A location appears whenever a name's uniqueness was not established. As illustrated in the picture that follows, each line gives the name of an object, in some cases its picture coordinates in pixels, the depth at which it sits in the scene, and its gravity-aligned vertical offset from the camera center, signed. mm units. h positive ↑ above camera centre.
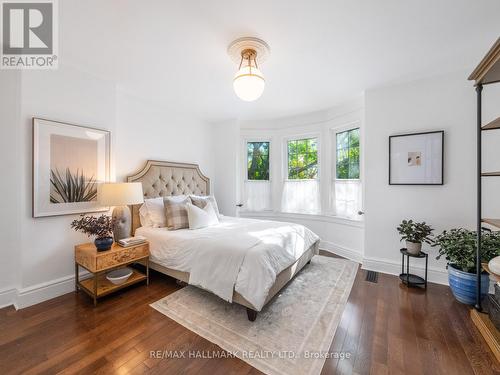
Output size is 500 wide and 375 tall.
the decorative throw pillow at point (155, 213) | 2910 -385
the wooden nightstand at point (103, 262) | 2105 -828
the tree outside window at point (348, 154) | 3469 +543
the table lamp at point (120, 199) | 2346 -158
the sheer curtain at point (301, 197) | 4016 -217
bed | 1845 -691
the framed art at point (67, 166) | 2158 +216
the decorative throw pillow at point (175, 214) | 2779 -386
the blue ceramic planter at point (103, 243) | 2189 -608
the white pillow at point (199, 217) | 2791 -432
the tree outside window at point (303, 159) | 4074 +543
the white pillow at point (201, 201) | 3176 -240
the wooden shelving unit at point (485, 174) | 1480 +78
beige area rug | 1507 -1221
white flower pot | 2462 -728
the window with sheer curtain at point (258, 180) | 4469 +124
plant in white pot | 2465 -575
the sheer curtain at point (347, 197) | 3403 -193
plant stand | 2438 -1124
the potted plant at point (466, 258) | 2008 -722
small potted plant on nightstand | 2162 -449
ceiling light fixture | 1807 +1216
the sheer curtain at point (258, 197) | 4465 -239
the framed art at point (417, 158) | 2545 +353
